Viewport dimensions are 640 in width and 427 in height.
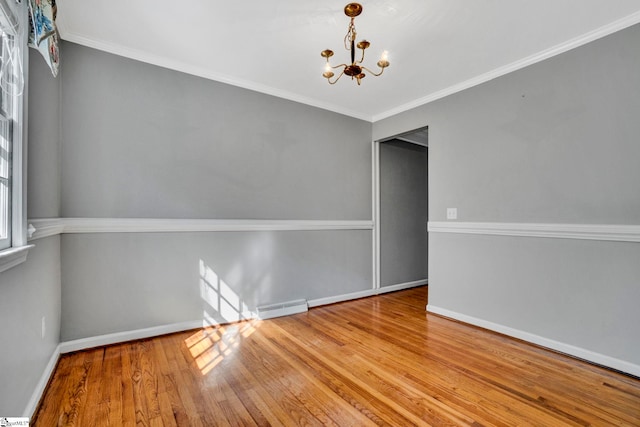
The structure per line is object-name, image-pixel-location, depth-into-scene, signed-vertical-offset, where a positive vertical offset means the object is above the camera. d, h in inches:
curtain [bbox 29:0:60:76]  60.8 +40.7
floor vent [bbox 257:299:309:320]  125.0 -42.1
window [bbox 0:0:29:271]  54.4 +16.6
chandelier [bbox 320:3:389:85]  78.4 +49.8
